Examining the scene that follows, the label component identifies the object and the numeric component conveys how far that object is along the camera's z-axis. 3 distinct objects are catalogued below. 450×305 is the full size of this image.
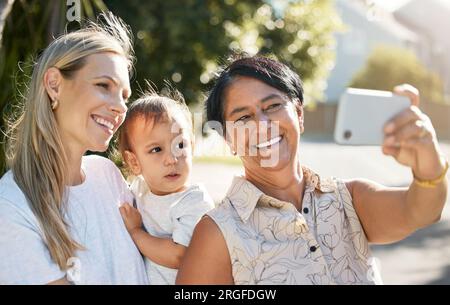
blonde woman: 1.78
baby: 1.96
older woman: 1.85
